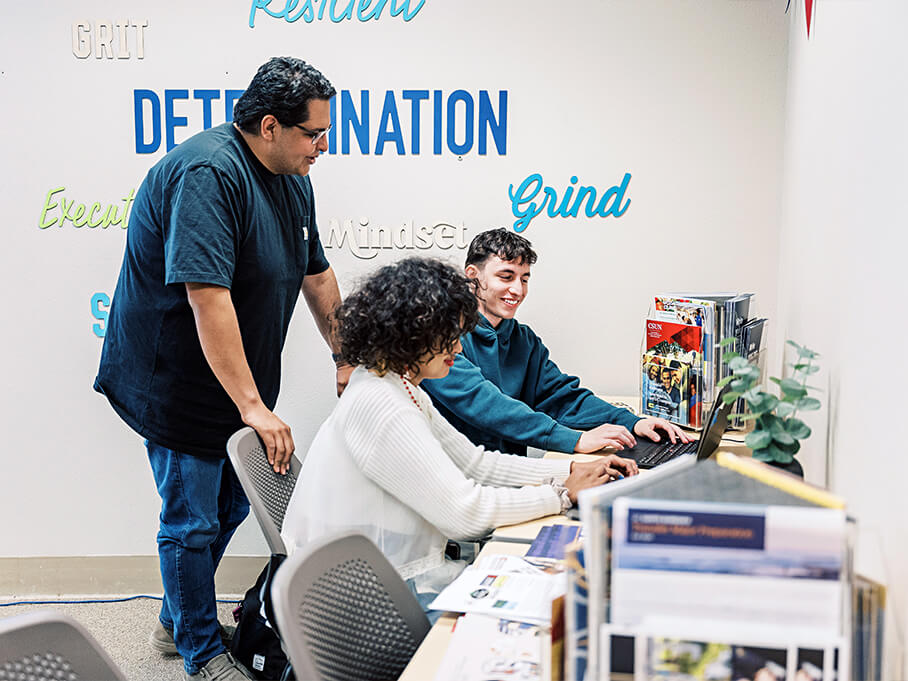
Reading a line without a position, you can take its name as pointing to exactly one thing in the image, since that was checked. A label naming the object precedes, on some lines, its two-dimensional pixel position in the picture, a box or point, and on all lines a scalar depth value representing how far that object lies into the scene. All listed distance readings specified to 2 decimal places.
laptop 1.90
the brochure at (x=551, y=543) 1.60
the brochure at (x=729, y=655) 0.81
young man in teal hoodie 2.26
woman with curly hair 1.68
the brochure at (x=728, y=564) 0.81
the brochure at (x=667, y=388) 2.41
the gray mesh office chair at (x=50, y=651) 1.05
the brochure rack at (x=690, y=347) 2.33
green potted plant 1.47
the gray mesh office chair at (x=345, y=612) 1.16
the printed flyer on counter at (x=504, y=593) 1.38
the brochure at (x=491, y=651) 1.19
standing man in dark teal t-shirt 2.11
